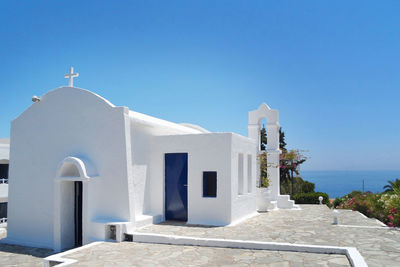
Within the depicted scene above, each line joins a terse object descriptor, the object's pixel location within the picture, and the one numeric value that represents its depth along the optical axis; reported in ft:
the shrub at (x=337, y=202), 71.83
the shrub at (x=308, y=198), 71.26
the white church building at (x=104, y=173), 39.17
